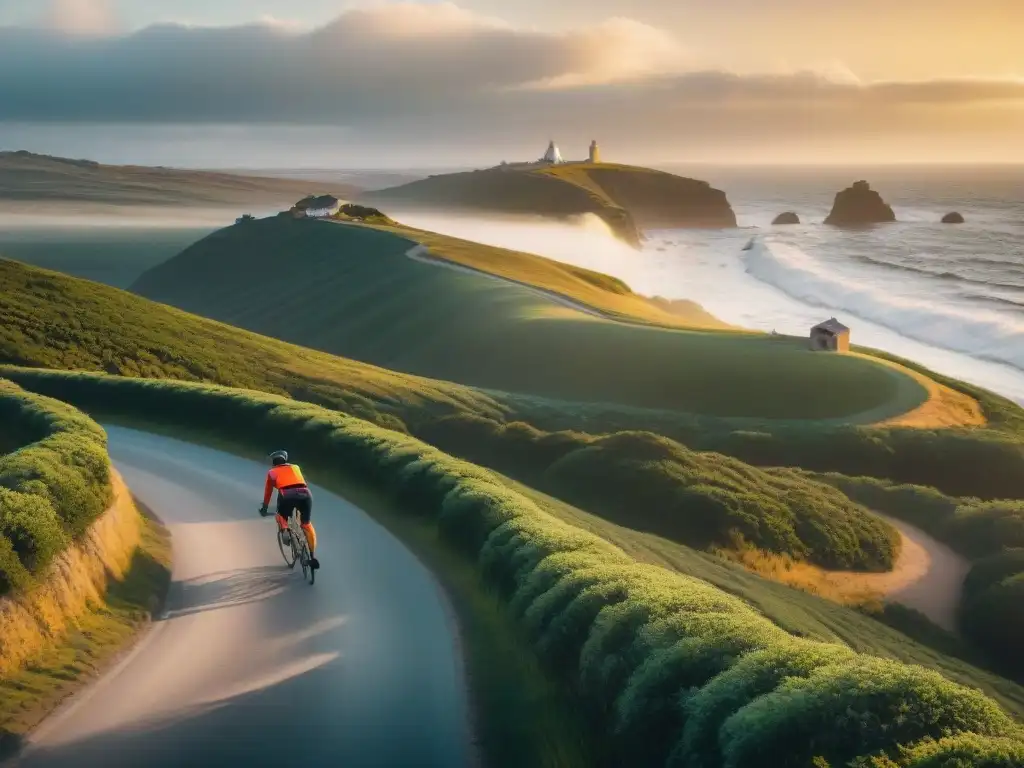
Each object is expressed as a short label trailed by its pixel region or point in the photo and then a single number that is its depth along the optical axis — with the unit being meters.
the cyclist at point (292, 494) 16.69
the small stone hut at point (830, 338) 68.94
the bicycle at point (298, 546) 16.81
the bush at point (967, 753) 7.59
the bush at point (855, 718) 8.62
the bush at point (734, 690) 9.66
